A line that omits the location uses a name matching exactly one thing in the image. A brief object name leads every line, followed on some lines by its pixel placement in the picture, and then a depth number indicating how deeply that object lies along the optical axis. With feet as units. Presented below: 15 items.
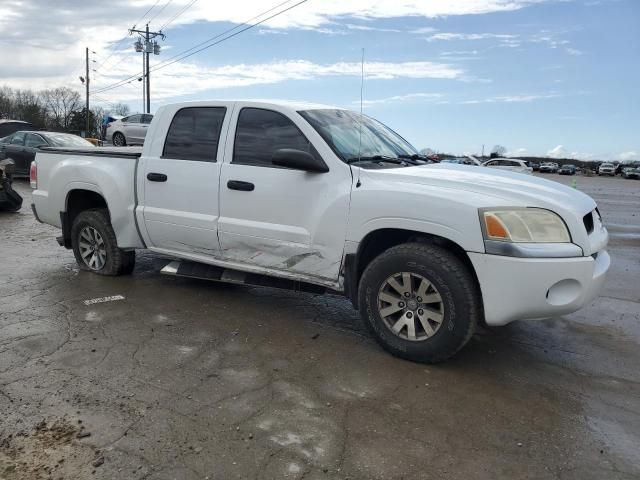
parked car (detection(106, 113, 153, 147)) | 71.77
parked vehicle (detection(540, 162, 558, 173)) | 214.69
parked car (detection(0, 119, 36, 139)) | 68.80
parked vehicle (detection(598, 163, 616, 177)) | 202.69
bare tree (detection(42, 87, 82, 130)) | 298.35
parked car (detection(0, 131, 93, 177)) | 45.32
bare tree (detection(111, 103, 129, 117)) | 258.78
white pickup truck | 11.46
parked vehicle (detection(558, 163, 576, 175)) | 205.54
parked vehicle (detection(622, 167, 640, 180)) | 175.16
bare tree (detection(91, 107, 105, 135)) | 231.50
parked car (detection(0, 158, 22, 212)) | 34.32
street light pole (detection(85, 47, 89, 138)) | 194.90
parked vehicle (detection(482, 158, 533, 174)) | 109.99
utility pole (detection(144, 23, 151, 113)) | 146.00
